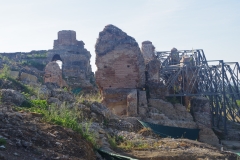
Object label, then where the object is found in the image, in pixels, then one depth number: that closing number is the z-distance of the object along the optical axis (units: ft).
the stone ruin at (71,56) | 96.36
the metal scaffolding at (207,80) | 57.48
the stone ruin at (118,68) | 50.08
